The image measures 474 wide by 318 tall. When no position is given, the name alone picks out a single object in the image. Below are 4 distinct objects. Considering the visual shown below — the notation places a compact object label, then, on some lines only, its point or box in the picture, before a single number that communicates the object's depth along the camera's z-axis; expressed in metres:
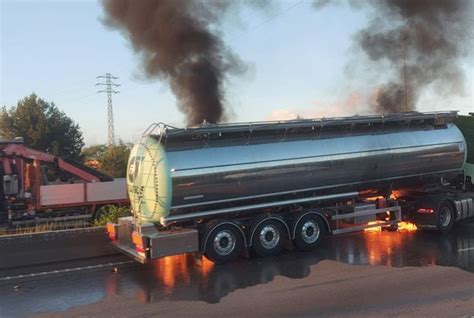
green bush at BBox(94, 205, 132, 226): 10.37
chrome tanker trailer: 8.55
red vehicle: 15.45
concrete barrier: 8.80
